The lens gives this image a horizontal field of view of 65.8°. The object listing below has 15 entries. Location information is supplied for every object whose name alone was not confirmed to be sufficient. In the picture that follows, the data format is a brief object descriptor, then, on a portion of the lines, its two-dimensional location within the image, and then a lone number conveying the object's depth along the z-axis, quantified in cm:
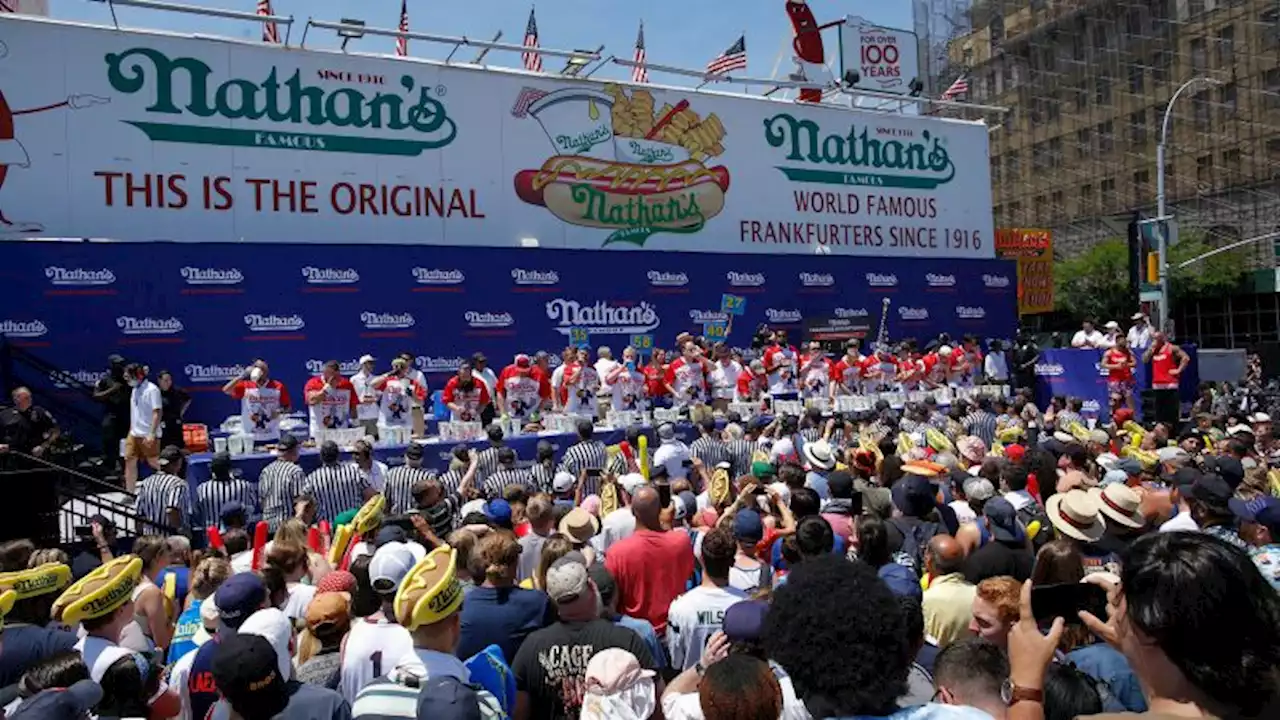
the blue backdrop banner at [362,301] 1517
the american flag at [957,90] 2777
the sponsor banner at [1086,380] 2059
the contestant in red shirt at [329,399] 1363
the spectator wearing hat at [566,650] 388
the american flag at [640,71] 2237
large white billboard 1602
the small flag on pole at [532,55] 2089
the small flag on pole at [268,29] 1800
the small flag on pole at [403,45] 1955
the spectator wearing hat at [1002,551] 496
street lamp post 2606
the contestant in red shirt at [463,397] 1444
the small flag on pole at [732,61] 2291
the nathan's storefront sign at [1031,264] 3198
